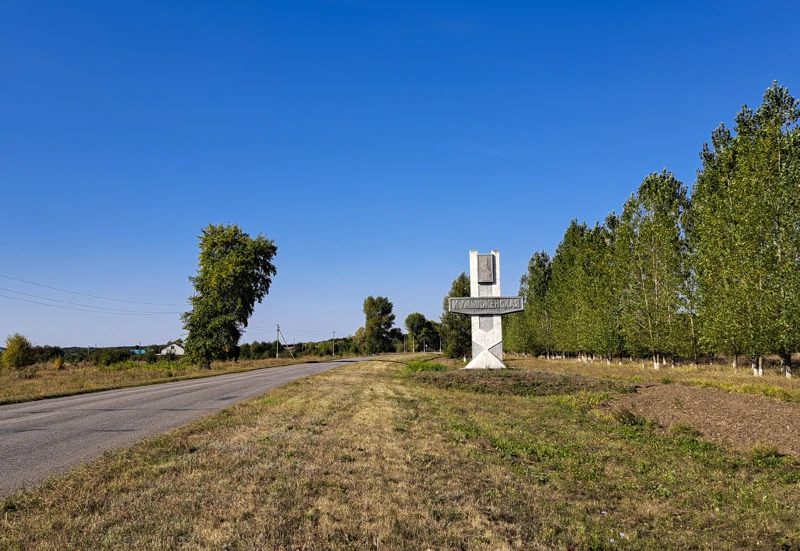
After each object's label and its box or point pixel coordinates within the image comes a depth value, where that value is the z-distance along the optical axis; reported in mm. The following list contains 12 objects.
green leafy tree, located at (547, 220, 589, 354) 49659
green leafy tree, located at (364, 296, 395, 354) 114675
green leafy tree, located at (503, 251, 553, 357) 65125
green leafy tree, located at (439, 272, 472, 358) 47969
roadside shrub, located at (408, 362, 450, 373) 29880
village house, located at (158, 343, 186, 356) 121388
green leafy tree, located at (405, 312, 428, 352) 121312
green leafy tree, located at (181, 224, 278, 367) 43406
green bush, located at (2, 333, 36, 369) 50656
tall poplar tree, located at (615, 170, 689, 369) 35031
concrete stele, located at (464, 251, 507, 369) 27016
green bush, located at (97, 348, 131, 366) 57509
